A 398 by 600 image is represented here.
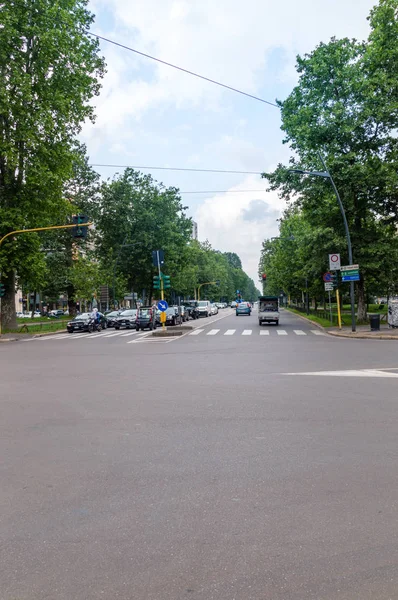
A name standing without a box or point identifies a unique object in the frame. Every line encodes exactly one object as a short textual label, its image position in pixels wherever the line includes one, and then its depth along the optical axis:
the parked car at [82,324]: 37.38
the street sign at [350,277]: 27.52
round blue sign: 27.75
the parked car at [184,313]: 46.14
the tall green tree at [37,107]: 30.89
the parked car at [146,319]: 37.74
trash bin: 26.84
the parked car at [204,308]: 61.64
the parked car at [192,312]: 56.33
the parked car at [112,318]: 44.08
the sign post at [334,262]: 28.92
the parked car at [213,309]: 70.15
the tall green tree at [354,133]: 30.84
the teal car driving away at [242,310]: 63.97
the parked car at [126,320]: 42.66
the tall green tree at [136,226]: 55.47
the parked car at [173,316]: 41.69
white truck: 39.03
